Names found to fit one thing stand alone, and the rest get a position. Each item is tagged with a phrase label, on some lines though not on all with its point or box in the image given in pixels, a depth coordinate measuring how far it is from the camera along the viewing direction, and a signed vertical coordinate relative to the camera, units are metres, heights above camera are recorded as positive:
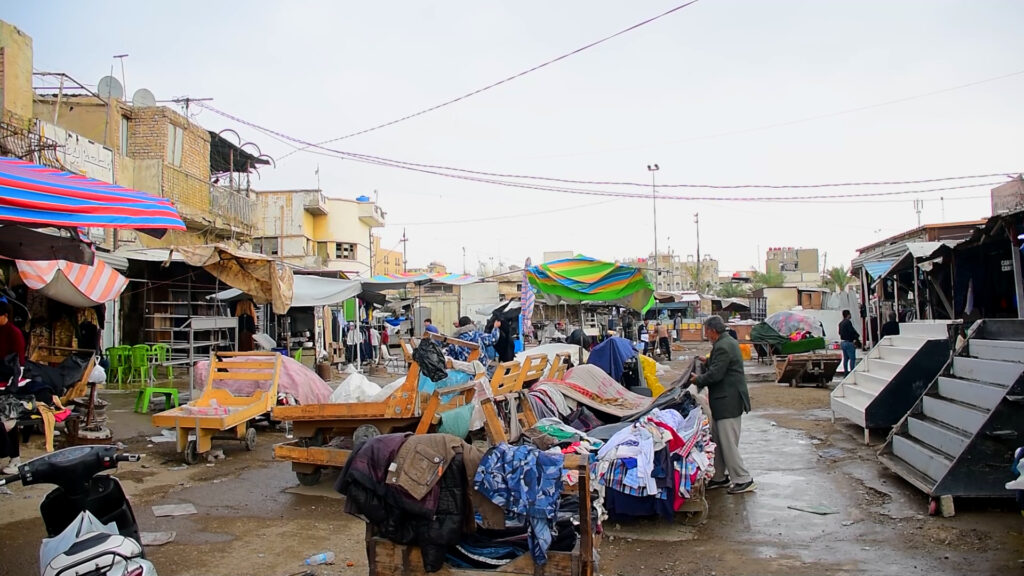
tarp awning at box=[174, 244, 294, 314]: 10.90 +1.01
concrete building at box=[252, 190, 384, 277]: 38.38 +6.14
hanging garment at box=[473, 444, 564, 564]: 3.46 -0.87
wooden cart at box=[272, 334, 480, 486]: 6.82 -1.01
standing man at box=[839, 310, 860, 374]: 16.72 -0.65
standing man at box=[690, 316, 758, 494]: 6.93 -0.90
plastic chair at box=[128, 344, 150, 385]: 13.51 -0.65
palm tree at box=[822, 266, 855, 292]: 53.61 +2.92
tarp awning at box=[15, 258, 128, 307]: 10.14 +0.84
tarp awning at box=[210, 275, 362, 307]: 15.68 +0.92
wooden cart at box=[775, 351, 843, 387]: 16.17 -1.33
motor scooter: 3.23 -1.02
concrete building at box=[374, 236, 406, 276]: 64.59 +7.47
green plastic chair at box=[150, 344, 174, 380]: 13.44 -0.47
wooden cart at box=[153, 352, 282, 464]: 8.07 -1.05
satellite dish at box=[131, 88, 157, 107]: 20.30 +7.26
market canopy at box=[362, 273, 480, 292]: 19.16 +1.32
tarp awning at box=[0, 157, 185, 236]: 4.62 +1.02
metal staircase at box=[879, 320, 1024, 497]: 5.58 -1.06
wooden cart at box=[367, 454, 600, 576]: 3.48 -1.28
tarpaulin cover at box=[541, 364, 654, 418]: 7.91 -0.91
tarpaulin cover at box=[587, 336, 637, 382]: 10.40 -0.57
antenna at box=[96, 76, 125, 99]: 18.89 +7.08
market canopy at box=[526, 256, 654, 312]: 11.30 +0.71
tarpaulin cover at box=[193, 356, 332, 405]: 9.58 -0.83
